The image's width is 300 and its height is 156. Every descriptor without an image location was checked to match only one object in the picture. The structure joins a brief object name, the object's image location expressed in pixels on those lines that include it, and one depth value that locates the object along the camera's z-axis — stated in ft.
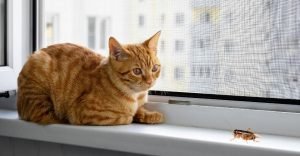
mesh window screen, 3.87
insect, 3.59
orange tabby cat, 3.98
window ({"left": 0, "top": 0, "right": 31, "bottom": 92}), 4.94
